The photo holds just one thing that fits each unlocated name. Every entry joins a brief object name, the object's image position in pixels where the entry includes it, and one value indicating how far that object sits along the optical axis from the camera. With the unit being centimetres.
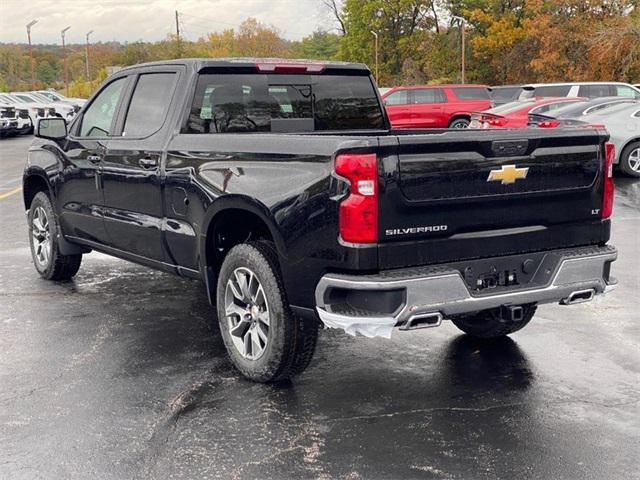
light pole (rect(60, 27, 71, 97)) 9178
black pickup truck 428
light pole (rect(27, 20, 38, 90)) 7962
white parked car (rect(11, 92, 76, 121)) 3597
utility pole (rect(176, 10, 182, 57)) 9012
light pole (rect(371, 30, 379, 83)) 8069
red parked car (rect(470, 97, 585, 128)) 1920
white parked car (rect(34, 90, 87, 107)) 4402
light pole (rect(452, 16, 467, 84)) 6525
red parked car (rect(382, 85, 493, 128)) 2756
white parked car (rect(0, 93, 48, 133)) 3334
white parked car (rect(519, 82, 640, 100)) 2600
